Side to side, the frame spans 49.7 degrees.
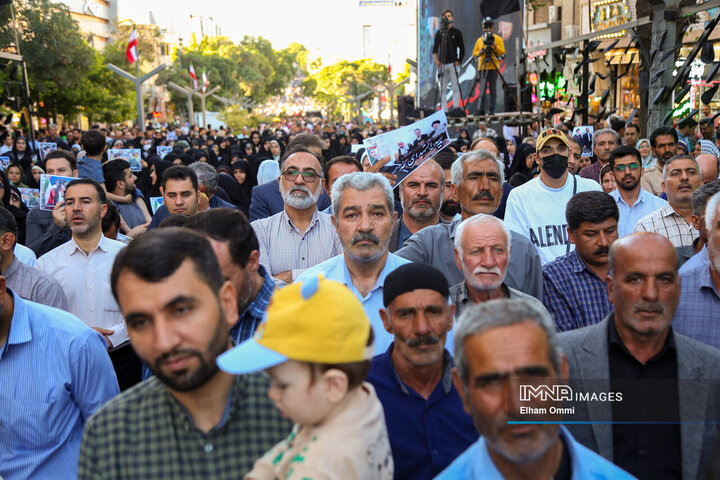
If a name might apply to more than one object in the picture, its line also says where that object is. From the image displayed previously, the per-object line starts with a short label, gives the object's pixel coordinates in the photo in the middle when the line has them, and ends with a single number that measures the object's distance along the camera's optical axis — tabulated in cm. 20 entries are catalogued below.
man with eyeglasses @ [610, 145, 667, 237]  691
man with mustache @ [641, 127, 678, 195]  928
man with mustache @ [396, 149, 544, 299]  454
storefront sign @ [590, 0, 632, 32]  3237
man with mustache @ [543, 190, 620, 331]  439
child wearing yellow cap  221
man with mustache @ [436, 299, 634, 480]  215
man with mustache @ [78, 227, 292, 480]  235
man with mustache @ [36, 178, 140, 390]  501
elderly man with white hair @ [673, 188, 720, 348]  365
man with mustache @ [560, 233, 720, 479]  284
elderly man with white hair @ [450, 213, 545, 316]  398
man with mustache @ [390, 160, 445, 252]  575
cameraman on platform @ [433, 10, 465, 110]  2512
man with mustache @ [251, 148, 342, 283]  566
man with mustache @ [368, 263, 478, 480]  302
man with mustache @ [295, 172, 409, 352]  415
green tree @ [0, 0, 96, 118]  3309
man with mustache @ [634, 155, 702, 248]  593
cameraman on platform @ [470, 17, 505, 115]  1589
